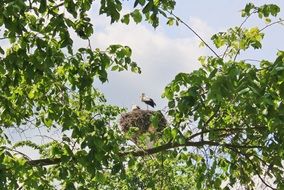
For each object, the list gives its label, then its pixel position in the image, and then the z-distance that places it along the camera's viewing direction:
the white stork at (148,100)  25.03
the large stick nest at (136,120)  23.54
